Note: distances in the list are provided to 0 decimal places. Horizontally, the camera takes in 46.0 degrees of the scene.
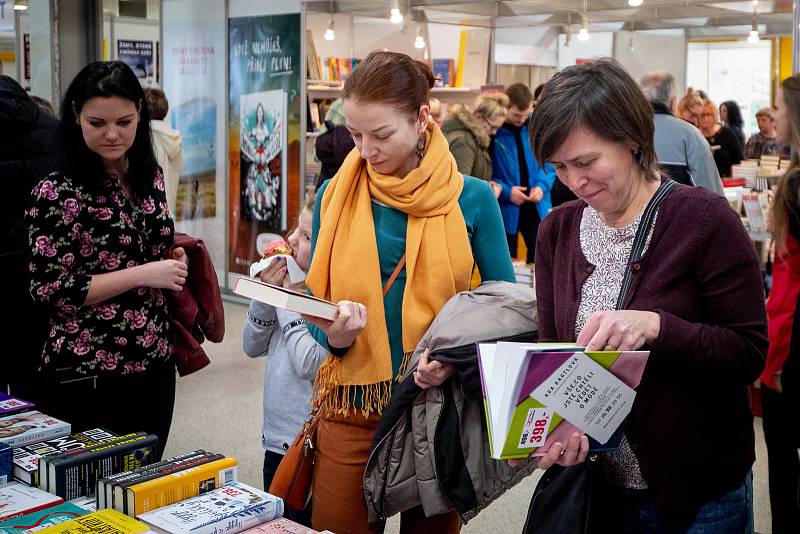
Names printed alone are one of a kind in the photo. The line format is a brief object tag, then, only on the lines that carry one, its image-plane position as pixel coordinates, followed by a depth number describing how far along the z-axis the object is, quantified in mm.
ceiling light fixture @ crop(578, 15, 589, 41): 9516
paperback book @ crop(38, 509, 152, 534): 1743
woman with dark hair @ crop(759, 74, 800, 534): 2996
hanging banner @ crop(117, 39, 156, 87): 9500
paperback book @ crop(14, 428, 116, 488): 2022
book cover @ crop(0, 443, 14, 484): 2033
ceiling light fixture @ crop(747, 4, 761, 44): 9781
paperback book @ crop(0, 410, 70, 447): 2164
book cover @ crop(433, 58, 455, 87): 9672
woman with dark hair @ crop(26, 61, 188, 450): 2508
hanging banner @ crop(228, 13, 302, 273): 7438
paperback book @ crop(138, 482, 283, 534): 1787
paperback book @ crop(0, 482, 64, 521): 1857
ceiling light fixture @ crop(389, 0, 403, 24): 7732
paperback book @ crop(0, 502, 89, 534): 1777
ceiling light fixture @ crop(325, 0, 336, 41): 8414
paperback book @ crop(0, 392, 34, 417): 2406
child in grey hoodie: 2617
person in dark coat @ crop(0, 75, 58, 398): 3078
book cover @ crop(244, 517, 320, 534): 1832
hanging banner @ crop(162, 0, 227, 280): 8016
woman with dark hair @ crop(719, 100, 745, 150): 10148
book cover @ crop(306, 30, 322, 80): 8000
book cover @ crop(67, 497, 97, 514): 1914
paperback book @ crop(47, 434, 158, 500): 1973
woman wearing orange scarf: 2162
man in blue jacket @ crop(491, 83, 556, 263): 7617
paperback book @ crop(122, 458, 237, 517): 1841
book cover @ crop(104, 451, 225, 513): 1862
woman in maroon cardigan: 1575
